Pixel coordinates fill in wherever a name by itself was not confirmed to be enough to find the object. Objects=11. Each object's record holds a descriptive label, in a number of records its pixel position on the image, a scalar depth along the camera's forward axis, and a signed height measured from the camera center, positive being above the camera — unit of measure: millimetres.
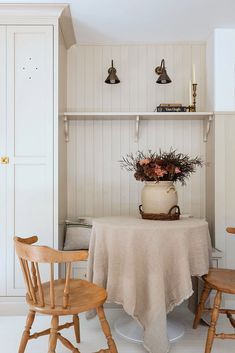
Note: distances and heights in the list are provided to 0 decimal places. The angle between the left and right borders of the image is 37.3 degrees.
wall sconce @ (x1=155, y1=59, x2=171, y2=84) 3230 +921
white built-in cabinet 2857 +295
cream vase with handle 2385 -146
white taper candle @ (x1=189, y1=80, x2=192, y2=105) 3367 +793
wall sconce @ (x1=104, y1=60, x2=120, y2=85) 3303 +930
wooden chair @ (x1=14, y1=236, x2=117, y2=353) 1704 -661
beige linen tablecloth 2064 -557
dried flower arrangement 2342 +48
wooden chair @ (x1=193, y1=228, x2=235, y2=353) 2059 -741
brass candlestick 3276 +681
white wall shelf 3189 +559
